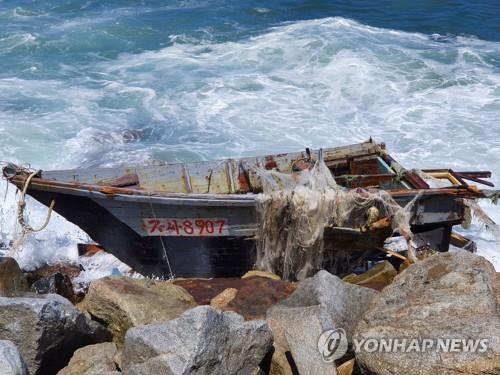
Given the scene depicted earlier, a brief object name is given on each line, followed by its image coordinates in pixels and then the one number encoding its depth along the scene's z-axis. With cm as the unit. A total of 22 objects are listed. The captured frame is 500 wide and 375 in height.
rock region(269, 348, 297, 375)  583
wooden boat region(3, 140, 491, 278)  862
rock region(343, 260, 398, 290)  784
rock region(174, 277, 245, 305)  764
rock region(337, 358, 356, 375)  573
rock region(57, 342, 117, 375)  584
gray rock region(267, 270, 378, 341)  597
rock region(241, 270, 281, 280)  817
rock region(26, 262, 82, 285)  960
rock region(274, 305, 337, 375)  548
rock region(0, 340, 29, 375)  500
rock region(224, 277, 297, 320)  692
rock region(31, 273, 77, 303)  799
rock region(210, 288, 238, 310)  712
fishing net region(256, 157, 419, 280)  845
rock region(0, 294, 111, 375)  581
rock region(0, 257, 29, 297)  741
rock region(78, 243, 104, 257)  1066
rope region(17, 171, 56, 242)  855
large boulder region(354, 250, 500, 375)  496
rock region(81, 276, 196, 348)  646
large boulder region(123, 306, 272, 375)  518
